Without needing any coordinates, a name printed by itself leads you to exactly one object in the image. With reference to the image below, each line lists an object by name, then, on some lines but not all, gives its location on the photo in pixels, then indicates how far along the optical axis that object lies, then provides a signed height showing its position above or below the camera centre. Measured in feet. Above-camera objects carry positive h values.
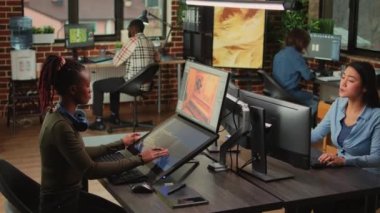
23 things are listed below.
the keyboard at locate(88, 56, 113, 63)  22.54 -1.35
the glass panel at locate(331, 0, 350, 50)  23.97 +0.42
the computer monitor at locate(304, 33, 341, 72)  22.66 -0.79
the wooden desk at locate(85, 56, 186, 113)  23.94 -2.00
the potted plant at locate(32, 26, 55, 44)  22.77 -0.46
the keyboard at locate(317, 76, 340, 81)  20.93 -1.80
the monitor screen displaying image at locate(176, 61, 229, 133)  8.46 -1.04
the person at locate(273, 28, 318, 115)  19.44 -1.25
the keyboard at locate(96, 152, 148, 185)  8.49 -2.24
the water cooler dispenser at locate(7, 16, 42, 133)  20.92 -1.92
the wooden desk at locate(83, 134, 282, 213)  7.54 -2.31
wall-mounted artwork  23.75 -0.43
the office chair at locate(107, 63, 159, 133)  20.70 -2.11
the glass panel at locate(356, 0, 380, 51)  22.71 +0.10
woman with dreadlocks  7.68 -1.55
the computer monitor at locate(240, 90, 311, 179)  8.72 -1.57
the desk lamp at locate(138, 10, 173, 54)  22.82 +0.18
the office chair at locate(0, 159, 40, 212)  7.99 -2.36
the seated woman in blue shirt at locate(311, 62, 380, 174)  10.18 -1.63
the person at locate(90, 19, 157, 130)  21.04 -1.33
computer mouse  8.04 -2.25
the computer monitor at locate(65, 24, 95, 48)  22.38 -0.44
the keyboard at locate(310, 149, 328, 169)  9.43 -2.20
